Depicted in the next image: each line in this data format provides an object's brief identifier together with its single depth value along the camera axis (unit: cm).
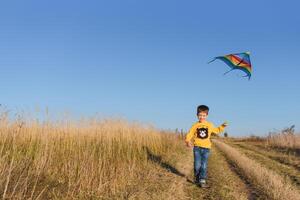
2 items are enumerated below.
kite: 1295
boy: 970
